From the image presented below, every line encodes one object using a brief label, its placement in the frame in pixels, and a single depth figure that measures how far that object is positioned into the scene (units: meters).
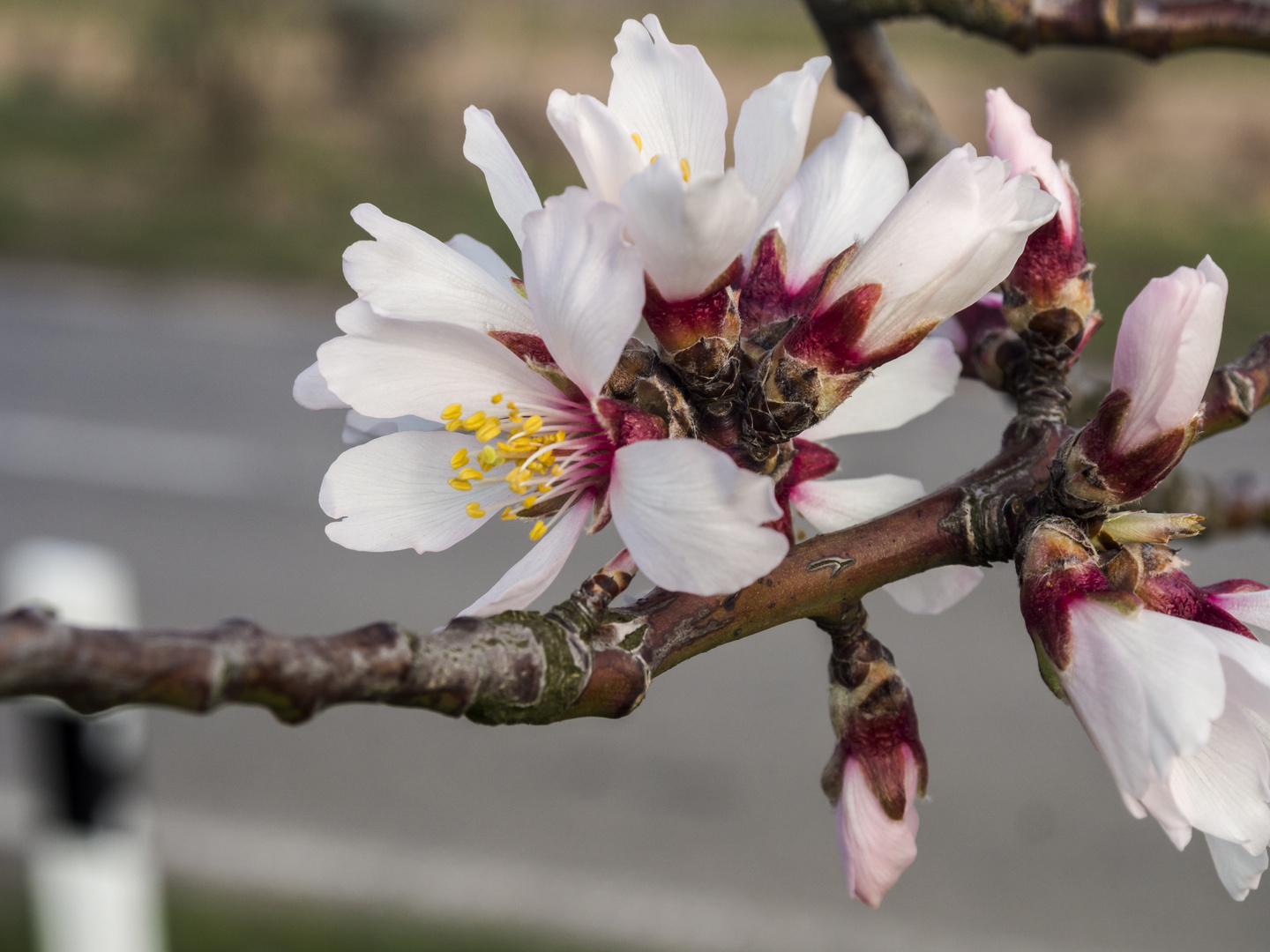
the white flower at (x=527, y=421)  0.21
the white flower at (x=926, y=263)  0.22
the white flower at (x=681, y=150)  0.21
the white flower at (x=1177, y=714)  0.21
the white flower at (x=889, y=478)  0.24
